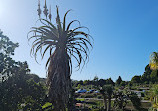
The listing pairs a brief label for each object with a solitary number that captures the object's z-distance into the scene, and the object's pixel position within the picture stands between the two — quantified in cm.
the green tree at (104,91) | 2716
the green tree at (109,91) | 2667
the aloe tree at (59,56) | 699
